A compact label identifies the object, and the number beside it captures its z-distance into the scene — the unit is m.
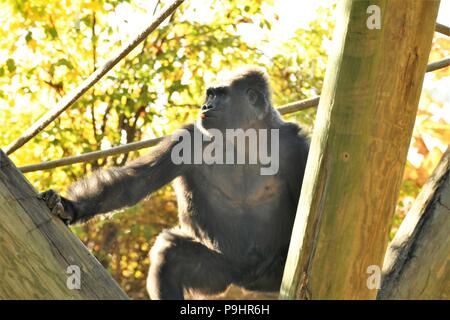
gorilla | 4.54
